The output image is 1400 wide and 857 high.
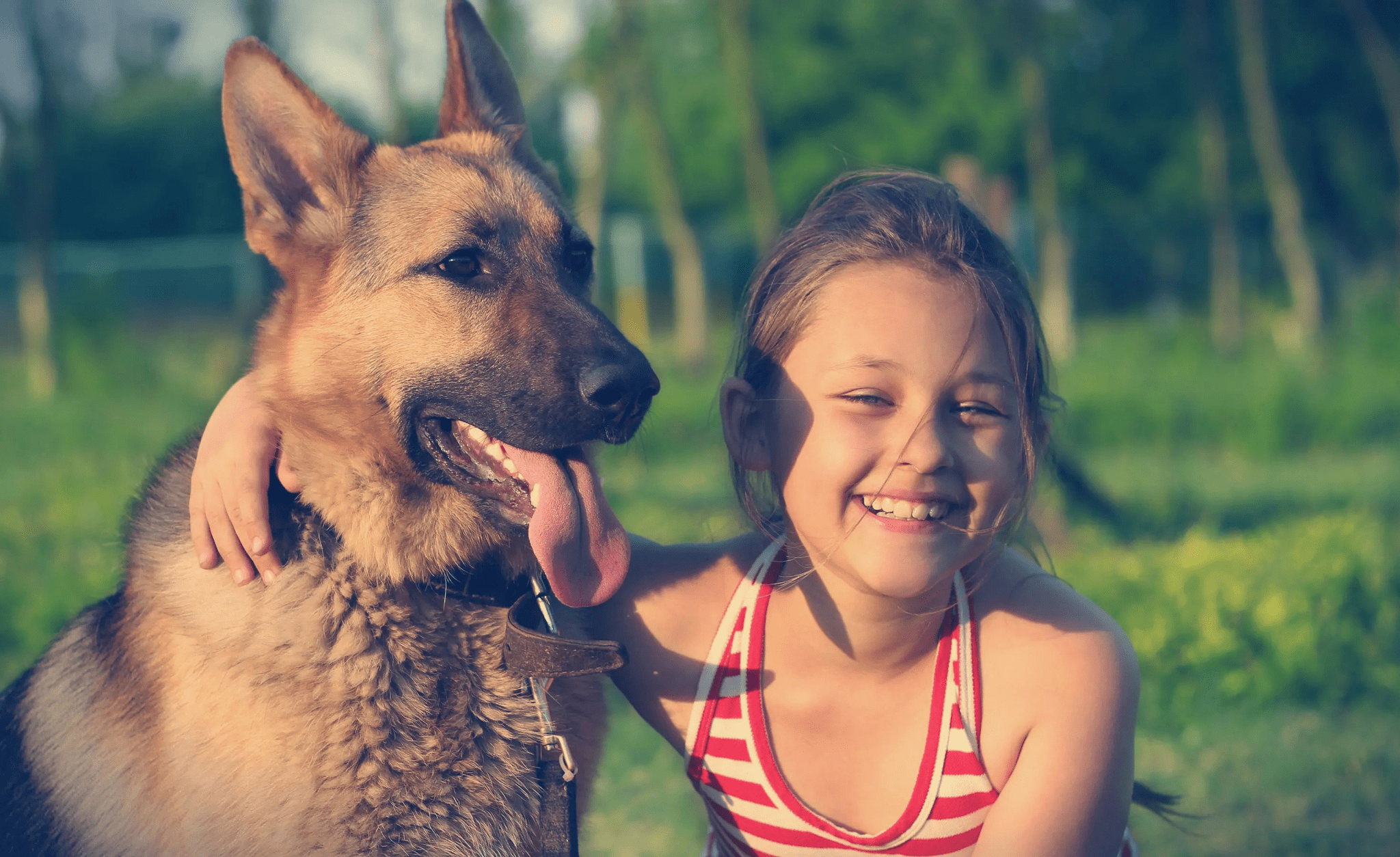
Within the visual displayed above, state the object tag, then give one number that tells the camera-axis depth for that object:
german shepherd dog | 1.95
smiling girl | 2.02
